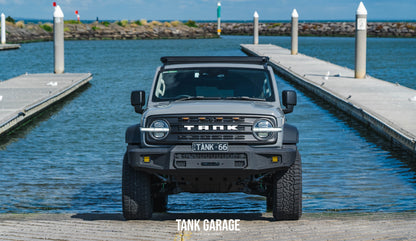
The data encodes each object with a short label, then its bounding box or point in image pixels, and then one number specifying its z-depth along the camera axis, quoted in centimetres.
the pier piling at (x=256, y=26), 6639
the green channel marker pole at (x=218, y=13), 12398
